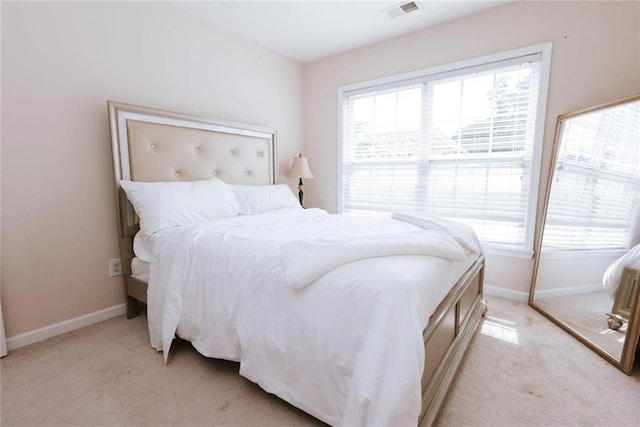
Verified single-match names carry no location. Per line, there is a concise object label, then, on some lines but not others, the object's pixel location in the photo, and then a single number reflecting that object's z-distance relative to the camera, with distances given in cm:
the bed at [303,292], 96
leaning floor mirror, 167
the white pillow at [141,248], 197
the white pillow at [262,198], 257
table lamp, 329
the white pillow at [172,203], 190
